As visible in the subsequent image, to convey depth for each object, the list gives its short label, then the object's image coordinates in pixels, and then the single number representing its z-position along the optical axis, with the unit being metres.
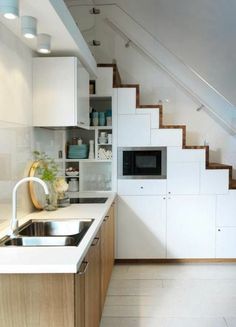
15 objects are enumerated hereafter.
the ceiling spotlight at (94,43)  4.43
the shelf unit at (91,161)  4.07
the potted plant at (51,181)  2.96
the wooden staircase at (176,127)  4.02
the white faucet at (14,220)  2.10
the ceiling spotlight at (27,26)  2.17
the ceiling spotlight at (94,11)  4.44
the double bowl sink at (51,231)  2.15
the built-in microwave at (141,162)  4.07
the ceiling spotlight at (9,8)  1.83
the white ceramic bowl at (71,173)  4.13
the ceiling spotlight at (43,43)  2.54
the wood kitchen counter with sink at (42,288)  1.60
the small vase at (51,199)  2.98
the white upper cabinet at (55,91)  2.93
